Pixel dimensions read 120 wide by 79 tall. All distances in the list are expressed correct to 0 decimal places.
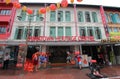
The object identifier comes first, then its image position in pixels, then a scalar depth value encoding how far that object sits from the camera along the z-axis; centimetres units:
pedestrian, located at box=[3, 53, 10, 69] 654
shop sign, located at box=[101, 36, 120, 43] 695
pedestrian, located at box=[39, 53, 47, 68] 686
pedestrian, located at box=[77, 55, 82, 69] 648
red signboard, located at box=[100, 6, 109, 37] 796
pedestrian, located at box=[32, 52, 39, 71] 619
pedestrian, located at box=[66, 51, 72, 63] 759
